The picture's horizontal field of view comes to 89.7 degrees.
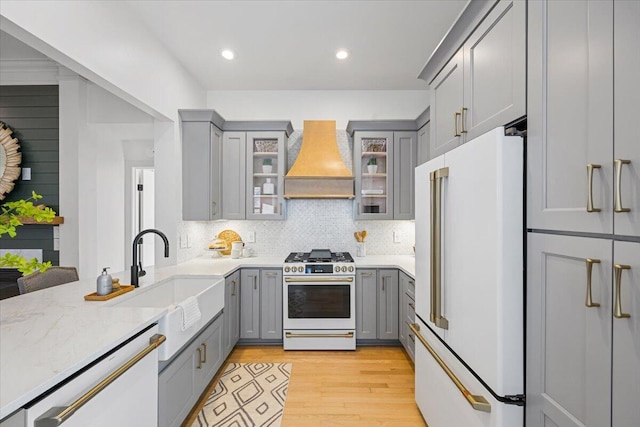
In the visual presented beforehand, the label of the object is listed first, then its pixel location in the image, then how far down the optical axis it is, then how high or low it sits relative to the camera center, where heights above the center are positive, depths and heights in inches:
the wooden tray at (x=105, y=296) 70.0 -18.7
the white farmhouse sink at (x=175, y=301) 65.8 -24.4
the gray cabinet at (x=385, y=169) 143.7 +19.6
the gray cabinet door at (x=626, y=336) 30.5 -12.0
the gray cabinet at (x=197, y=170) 132.2 +17.4
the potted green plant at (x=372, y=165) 146.0 +21.4
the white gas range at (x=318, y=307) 130.7 -38.7
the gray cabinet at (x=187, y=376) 68.5 -41.1
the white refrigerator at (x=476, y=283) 47.5 -12.1
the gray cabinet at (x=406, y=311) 116.6 -38.2
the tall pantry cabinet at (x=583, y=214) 31.2 -0.2
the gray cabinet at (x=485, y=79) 47.9 +24.1
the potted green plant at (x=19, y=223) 45.2 -1.8
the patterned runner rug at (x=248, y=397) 87.0 -56.2
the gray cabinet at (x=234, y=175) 145.4 +16.8
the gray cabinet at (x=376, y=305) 133.6 -38.6
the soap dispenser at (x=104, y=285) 72.3 -16.5
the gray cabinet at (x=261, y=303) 133.8 -37.9
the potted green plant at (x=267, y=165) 146.9 +21.3
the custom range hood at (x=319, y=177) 142.7 +15.6
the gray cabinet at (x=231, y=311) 116.3 -38.0
